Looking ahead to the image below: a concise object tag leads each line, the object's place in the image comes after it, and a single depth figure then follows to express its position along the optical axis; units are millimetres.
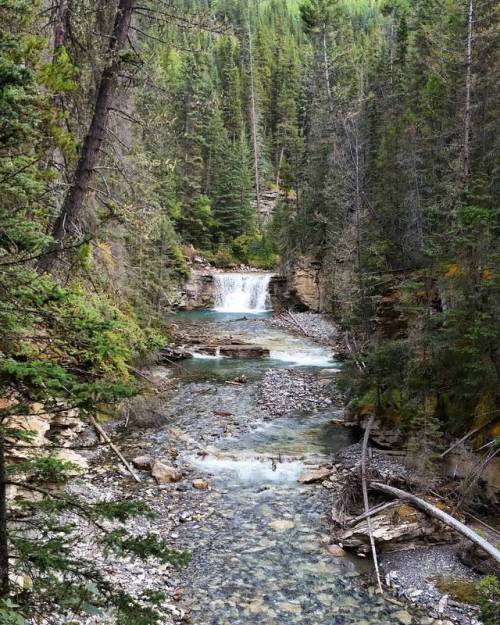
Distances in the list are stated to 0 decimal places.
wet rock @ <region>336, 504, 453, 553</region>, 7535
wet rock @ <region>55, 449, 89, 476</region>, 8602
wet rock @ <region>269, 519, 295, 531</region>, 8250
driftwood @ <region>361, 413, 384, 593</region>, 6988
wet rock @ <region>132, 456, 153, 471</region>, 10273
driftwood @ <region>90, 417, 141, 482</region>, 9711
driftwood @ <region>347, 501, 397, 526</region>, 7975
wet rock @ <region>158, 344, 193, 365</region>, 20125
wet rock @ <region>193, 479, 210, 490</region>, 9648
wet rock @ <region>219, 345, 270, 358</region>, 21445
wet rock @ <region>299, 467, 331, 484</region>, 9953
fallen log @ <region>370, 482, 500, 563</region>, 6424
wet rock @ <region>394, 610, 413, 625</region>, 6098
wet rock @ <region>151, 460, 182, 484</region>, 9812
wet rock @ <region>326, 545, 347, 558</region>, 7543
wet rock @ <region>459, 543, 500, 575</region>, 6785
